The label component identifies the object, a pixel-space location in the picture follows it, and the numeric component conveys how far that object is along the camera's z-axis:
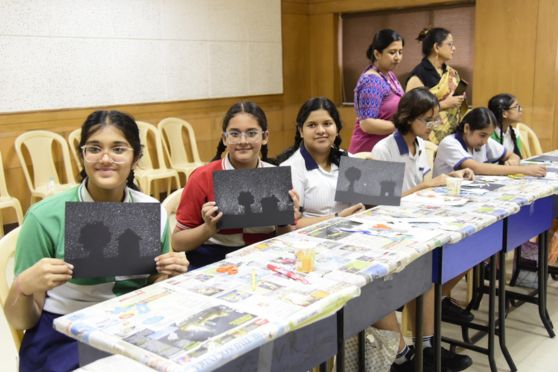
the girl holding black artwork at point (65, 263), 1.69
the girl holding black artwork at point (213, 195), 2.32
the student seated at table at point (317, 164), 2.61
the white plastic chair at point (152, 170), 5.39
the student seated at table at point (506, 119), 3.77
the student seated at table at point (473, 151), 3.27
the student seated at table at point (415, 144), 2.98
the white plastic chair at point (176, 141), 6.09
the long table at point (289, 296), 1.37
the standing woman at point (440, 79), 4.09
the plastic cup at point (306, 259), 1.80
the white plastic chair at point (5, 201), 4.57
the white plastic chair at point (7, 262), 1.80
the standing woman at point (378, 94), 3.73
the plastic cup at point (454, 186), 2.84
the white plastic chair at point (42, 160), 4.96
